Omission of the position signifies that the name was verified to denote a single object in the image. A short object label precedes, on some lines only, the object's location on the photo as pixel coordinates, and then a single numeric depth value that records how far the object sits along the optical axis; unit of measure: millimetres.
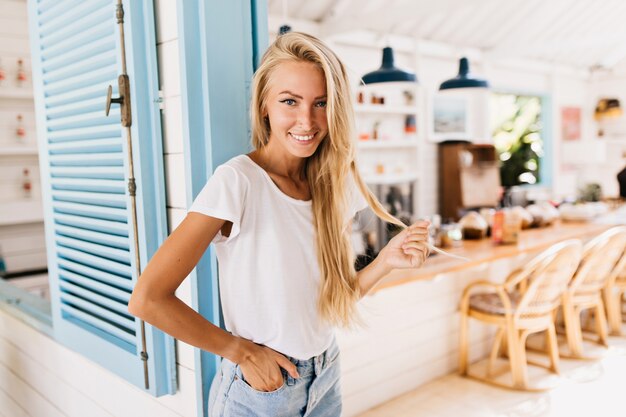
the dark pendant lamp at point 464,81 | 4211
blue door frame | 1595
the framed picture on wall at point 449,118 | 7602
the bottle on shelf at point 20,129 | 4395
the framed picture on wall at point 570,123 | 10047
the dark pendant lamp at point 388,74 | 3719
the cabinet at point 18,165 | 4316
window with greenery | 9000
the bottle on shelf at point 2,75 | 4258
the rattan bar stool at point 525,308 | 3422
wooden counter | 3164
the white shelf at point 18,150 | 4145
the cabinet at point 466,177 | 7320
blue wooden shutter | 1724
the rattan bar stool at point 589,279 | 3908
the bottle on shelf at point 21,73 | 4340
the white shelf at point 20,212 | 4258
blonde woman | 1266
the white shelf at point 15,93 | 4180
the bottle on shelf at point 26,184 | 4486
